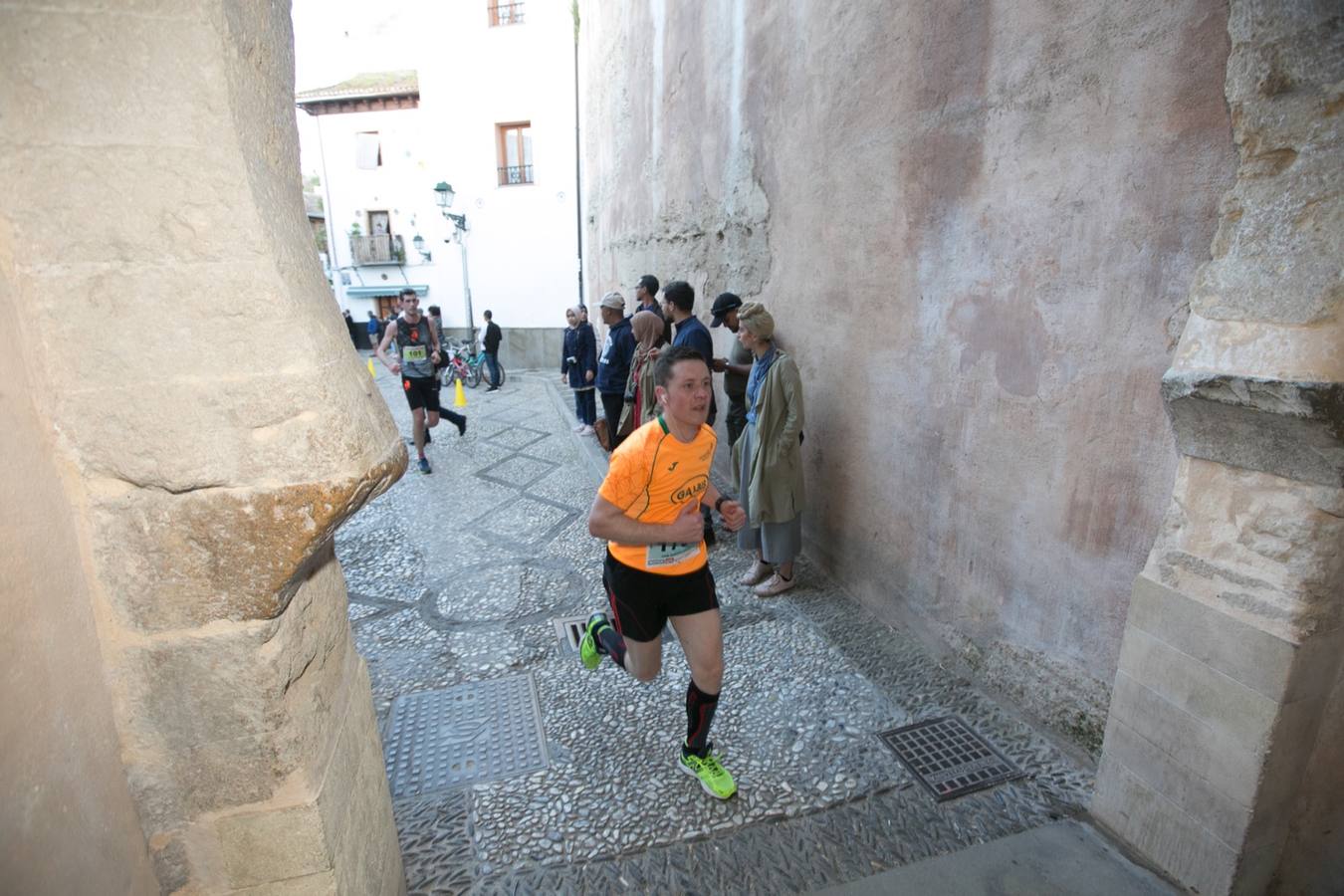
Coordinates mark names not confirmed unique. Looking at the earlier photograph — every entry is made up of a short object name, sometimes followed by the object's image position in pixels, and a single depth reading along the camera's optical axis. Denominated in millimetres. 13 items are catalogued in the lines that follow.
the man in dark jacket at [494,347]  14328
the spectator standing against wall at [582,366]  9297
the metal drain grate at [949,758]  2783
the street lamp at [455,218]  16789
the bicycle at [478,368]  15741
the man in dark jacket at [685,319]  5262
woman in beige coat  4109
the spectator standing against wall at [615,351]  7164
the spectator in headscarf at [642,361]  5543
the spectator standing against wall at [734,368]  4973
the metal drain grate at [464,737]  2885
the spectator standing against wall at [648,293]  6701
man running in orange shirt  2574
